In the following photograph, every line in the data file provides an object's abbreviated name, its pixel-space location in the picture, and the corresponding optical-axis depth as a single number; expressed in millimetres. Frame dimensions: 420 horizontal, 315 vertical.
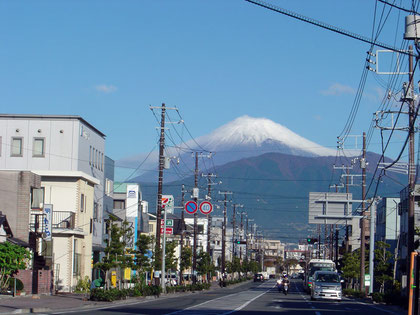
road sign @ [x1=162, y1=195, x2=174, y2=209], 63000
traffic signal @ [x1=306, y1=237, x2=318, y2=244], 86194
